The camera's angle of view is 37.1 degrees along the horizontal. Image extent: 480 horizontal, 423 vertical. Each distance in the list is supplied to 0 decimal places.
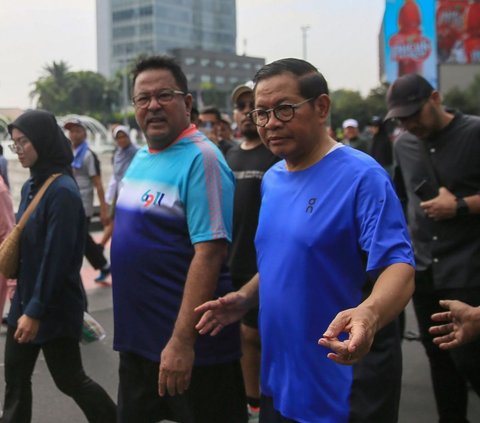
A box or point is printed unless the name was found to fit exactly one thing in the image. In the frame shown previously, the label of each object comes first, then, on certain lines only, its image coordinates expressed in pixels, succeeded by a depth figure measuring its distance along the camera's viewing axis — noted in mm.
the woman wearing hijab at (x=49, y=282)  3285
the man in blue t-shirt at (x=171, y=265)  2602
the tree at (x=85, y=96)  104125
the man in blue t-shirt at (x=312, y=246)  2045
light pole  61231
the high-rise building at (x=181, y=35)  131000
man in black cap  3490
